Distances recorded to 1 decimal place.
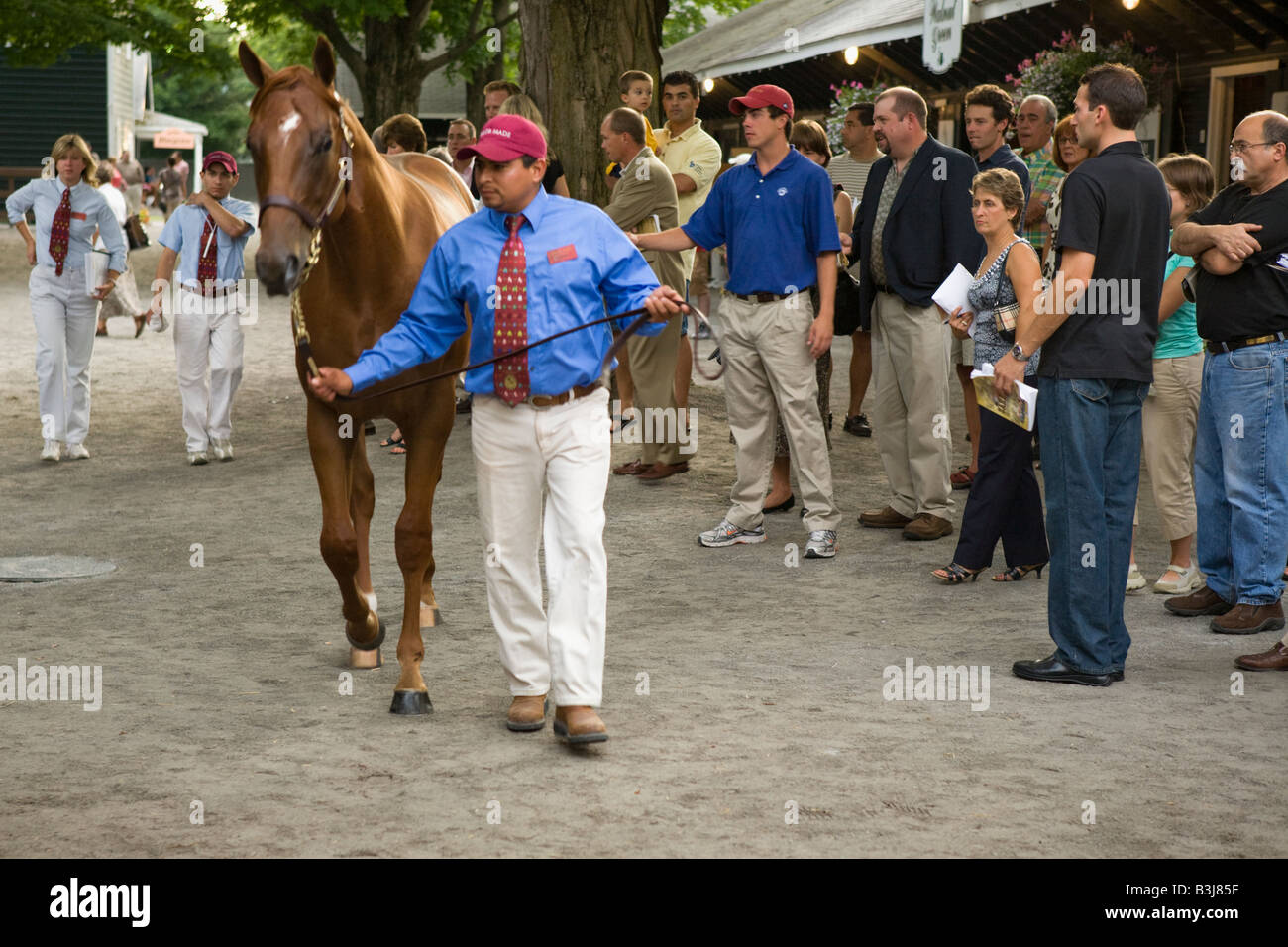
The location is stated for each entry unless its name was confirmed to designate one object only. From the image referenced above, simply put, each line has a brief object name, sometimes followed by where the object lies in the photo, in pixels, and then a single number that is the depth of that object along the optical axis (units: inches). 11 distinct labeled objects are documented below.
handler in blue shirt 396.8
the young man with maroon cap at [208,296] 840.9
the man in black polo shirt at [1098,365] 439.2
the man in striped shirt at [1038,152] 706.8
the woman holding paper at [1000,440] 545.6
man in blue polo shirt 625.9
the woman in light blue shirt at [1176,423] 565.0
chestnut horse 403.5
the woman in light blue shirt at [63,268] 846.5
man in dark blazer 647.8
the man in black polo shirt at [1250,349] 487.2
